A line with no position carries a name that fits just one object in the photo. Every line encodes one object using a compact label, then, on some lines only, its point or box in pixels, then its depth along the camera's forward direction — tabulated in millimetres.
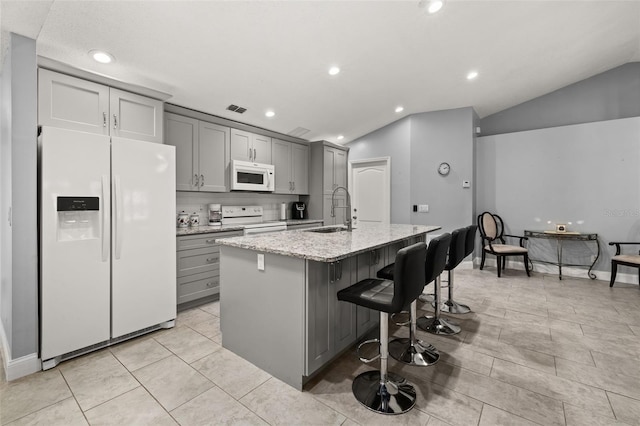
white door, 5793
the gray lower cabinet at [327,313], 1831
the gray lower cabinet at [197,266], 3164
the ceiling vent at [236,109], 3758
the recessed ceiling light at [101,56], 2322
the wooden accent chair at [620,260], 3781
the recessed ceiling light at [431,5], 2505
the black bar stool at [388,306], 1566
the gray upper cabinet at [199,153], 3535
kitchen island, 1816
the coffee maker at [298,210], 5418
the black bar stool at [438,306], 2656
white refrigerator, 2090
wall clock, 5141
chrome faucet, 3073
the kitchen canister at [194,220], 3789
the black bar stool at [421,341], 2072
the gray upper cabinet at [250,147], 4223
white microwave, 4098
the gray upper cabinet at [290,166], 4918
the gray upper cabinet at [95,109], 2254
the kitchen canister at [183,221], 3633
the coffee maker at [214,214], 4051
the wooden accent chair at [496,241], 4621
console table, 4434
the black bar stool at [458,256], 2695
